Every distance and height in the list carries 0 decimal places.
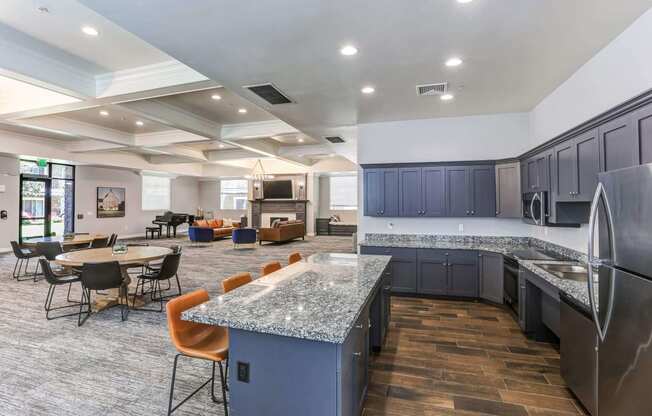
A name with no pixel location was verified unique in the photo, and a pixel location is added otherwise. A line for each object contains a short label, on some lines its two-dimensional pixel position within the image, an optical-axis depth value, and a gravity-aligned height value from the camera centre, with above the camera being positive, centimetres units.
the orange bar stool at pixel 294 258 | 366 -53
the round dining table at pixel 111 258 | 419 -63
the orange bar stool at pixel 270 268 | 318 -57
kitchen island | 159 -72
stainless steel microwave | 388 +8
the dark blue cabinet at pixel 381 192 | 548 +35
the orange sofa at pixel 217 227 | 1295 -64
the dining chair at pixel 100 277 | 394 -82
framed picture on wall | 1223 +37
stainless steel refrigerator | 157 -40
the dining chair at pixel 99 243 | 679 -67
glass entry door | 1005 +13
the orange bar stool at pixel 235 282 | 255 -58
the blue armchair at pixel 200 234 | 1146 -80
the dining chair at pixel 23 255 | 607 -83
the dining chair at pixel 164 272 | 454 -88
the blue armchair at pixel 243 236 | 1065 -80
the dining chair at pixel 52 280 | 414 -93
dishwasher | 207 -97
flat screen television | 1506 +109
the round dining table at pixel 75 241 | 624 -60
